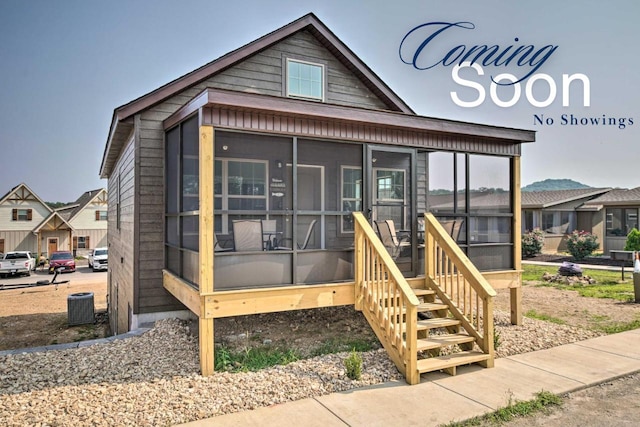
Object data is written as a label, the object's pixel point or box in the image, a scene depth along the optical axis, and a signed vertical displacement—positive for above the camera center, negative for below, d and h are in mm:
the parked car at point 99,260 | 29375 -3158
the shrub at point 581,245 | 20391 -1553
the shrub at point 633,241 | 19000 -1303
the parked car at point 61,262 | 28797 -3237
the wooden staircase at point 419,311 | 5363 -1388
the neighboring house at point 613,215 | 22484 -221
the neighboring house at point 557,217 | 25062 -349
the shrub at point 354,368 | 5246 -1839
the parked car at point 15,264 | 26891 -3133
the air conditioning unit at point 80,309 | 12359 -2701
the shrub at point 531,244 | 22578 -1666
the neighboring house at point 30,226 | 35062 -1083
